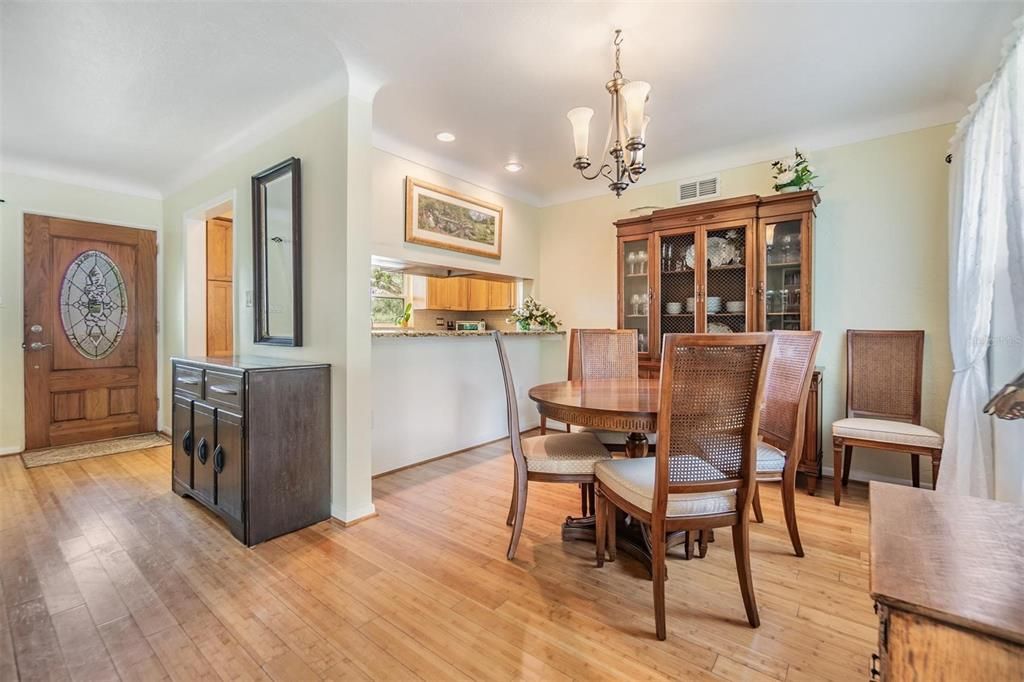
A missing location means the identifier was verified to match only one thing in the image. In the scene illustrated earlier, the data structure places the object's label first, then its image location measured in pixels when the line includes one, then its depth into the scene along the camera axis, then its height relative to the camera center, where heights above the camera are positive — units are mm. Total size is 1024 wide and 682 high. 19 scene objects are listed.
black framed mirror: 2650 +524
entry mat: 3500 -1001
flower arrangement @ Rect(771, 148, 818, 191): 3045 +1166
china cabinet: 3062 +522
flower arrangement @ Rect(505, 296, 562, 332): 4523 +194
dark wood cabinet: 2180 -584
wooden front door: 3748 +29
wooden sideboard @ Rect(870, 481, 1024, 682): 529 -347
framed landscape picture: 3449 +1004
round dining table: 1714 -319
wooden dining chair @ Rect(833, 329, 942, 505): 2564 -415
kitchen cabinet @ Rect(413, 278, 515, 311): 5680 +544
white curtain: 1942 +361
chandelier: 1946 +1004
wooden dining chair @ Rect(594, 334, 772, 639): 1485 -388
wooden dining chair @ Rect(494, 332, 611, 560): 1987 -581
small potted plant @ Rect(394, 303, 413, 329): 5035 +224
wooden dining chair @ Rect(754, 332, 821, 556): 2033 -373
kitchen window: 5422 +495
